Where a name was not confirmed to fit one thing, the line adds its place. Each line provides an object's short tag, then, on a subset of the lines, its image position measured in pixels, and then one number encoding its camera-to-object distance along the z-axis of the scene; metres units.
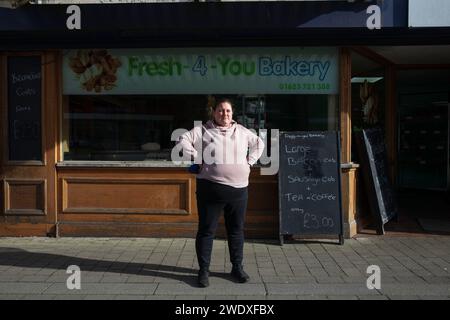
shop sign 7.05
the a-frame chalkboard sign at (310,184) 6.62
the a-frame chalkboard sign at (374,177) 7.28
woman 5.02
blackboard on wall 7.07
